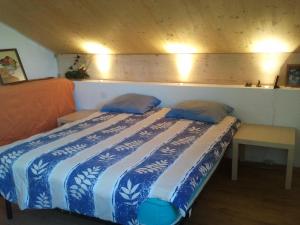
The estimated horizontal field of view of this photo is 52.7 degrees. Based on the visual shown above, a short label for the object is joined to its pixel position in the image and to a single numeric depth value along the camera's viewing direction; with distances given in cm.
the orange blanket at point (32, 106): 343
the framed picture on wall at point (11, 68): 371
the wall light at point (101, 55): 406
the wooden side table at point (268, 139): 265
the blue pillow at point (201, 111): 303
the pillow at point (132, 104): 346
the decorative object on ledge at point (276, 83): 313
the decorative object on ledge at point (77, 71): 435
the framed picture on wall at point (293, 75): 313
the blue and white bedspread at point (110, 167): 179
